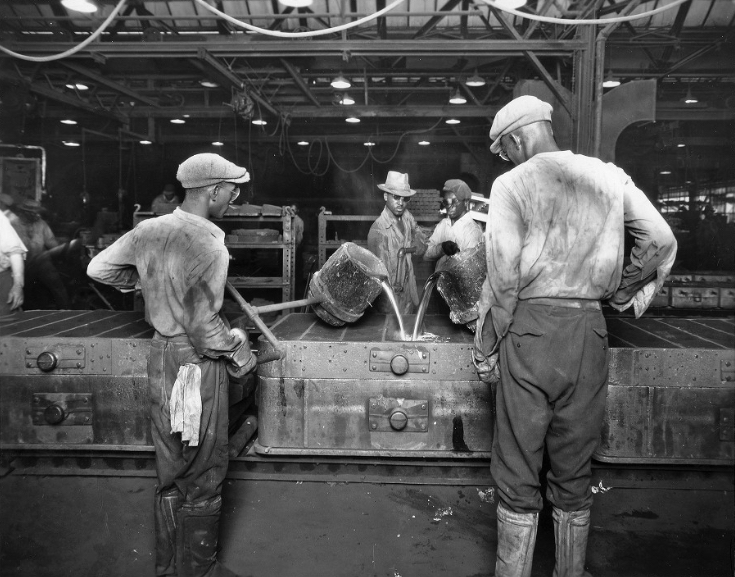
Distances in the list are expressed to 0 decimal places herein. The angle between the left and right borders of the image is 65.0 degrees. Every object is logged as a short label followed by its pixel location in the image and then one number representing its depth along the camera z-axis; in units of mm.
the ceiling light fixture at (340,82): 8508
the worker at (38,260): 6895
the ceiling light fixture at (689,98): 10245
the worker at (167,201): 9177
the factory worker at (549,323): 2582
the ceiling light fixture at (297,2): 4980
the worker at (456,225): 5328
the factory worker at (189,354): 2855
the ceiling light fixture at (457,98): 9828
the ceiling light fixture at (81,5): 5227
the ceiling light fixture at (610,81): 8684
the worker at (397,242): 6055
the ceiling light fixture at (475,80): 8961
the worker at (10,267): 3828
